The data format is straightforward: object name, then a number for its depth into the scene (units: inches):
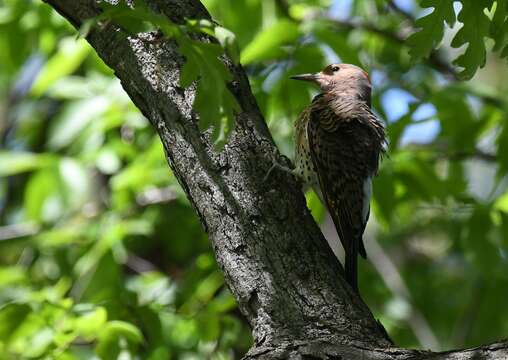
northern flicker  319.9
